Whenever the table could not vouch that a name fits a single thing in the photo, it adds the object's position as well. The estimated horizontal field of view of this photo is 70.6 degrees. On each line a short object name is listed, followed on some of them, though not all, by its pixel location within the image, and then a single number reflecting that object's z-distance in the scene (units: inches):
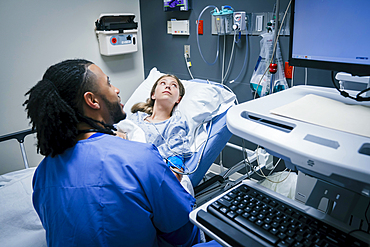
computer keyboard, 25.5
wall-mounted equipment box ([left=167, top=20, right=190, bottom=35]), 98.6
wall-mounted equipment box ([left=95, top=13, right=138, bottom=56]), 99.0
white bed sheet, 52.1
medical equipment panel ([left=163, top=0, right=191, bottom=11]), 93.0
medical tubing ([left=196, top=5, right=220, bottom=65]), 88.2
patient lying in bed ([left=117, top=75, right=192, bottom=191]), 64.0
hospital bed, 53.5
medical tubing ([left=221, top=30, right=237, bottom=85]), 86.4
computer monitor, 29.8
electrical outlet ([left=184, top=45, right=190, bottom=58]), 101.2
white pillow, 73.3
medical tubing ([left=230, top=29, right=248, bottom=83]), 81.5
